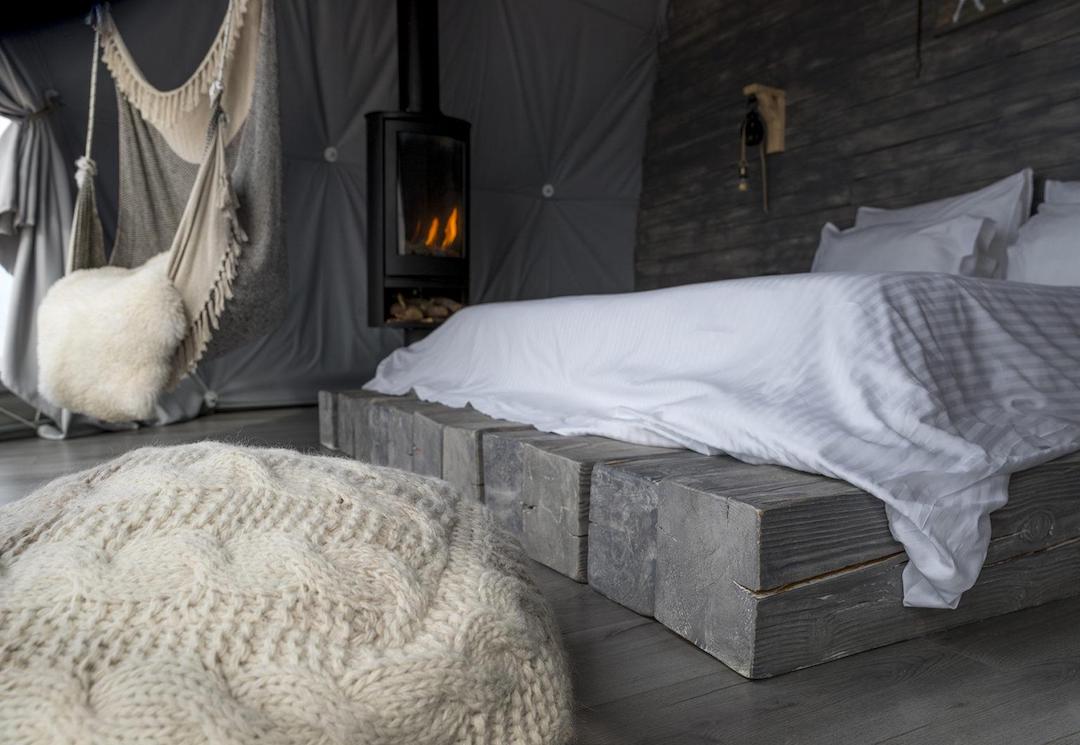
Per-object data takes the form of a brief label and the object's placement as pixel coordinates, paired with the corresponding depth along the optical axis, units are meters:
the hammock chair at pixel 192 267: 1.94
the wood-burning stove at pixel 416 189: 3.43
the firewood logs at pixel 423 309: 3.55
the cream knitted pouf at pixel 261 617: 0.50
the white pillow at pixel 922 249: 2.30
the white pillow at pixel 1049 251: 2.03
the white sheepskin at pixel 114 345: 1.92
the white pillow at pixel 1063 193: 2.29
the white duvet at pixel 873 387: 1.01
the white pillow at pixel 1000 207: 2.42
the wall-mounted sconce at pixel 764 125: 3.67
